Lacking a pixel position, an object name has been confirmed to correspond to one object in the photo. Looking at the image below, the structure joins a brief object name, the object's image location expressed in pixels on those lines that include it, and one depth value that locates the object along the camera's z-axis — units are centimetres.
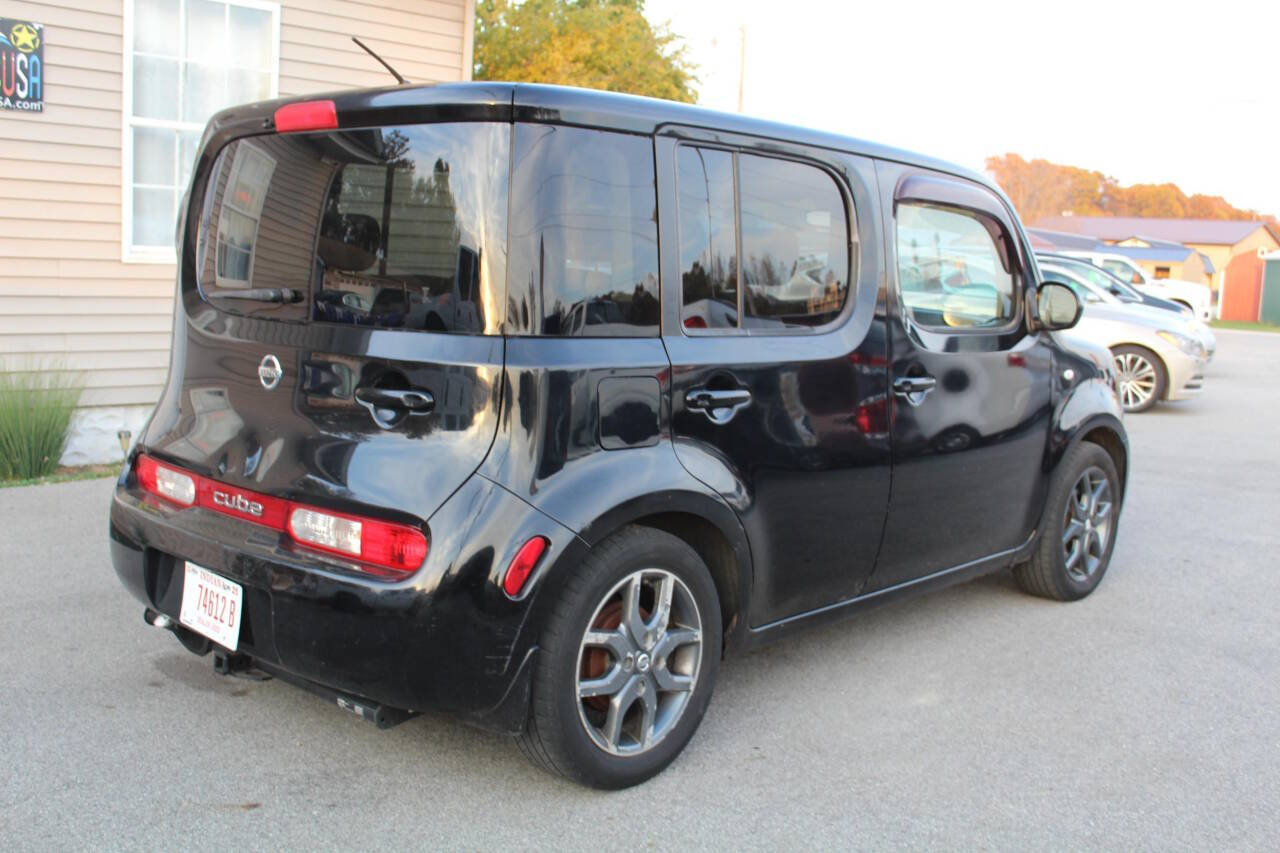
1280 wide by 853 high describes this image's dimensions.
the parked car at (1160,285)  2206
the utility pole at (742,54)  2941
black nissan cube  298
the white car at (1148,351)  1294
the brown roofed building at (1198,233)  6650
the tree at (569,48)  1994
